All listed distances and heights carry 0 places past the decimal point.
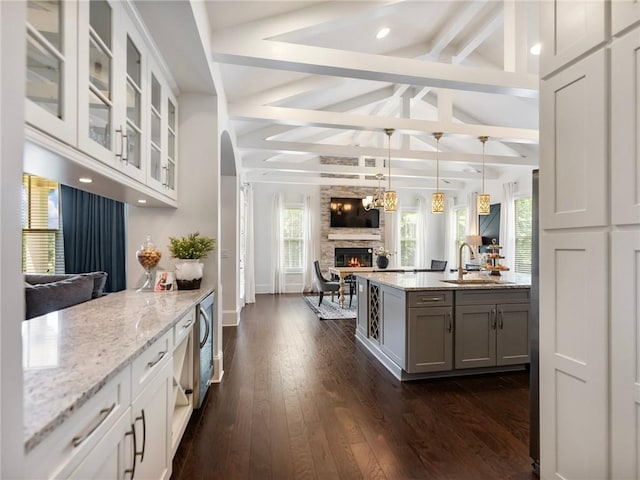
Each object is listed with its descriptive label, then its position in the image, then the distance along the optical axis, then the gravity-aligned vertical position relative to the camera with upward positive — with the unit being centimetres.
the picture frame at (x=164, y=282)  259 -34
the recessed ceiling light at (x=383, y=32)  373 +240
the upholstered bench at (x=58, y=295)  288 -53
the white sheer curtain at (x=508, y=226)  735 +30
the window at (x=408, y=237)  951 +6
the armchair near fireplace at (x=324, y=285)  652 -92
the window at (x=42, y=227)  552 +20
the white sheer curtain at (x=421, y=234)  942 +15
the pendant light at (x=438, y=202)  480 +55
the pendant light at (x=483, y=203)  474 +53
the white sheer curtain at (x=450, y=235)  934 +12
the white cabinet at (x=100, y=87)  111 +68
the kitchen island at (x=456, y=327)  304 -85
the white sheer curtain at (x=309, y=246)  864 -19
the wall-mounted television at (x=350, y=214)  884 +68
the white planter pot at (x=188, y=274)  264 -28
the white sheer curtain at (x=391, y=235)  920 +11
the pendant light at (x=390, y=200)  459 +55
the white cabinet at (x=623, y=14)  121 +86
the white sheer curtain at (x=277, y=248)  847 -24
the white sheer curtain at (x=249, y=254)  720 -34
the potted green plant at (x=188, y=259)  265 -17
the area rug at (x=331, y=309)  570 -137
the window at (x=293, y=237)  868 +5
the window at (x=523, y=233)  702 +13
